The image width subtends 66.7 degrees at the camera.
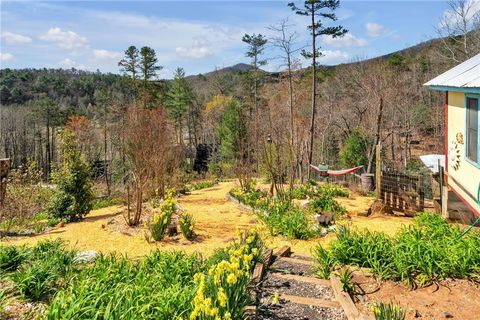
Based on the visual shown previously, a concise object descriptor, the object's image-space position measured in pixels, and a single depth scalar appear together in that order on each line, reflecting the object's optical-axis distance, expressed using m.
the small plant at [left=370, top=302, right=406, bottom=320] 3.31
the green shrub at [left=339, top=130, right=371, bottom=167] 18.58
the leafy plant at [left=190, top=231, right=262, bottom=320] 2.89
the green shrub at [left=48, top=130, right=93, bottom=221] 10.72
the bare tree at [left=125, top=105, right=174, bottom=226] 9.02
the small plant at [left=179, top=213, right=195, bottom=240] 7.68
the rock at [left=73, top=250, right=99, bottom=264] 5.09
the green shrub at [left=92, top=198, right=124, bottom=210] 14.78
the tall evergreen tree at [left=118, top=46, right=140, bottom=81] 31.62
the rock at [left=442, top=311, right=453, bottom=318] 3.86
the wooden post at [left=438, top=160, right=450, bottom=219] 8.15
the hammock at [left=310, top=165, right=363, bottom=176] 12.64
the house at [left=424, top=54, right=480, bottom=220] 5.82
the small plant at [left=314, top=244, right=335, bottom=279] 4.92
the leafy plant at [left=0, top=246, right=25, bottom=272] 4.66
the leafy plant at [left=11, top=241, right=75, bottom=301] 3.87
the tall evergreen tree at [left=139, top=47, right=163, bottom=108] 31.70
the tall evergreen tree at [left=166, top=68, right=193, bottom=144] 37.25
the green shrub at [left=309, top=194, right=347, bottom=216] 9.39
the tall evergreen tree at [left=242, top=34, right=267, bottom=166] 33.28
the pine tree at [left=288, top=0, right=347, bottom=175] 16.70
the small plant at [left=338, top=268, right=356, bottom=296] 4.46
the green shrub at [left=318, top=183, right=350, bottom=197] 11.83
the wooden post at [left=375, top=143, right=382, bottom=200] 9.97
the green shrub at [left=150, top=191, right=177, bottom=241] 7.56
